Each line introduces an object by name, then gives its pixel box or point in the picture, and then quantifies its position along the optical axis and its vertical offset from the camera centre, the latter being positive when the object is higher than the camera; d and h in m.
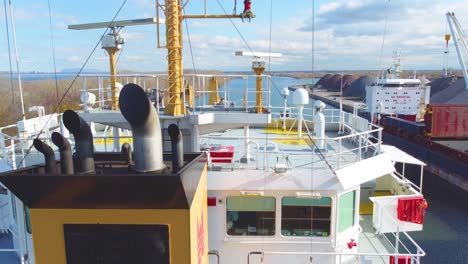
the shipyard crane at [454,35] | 36.31 +4.96
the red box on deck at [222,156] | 7.23 -1.48
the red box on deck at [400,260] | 8.28 -4.26
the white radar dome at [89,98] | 8.07 -0.33
